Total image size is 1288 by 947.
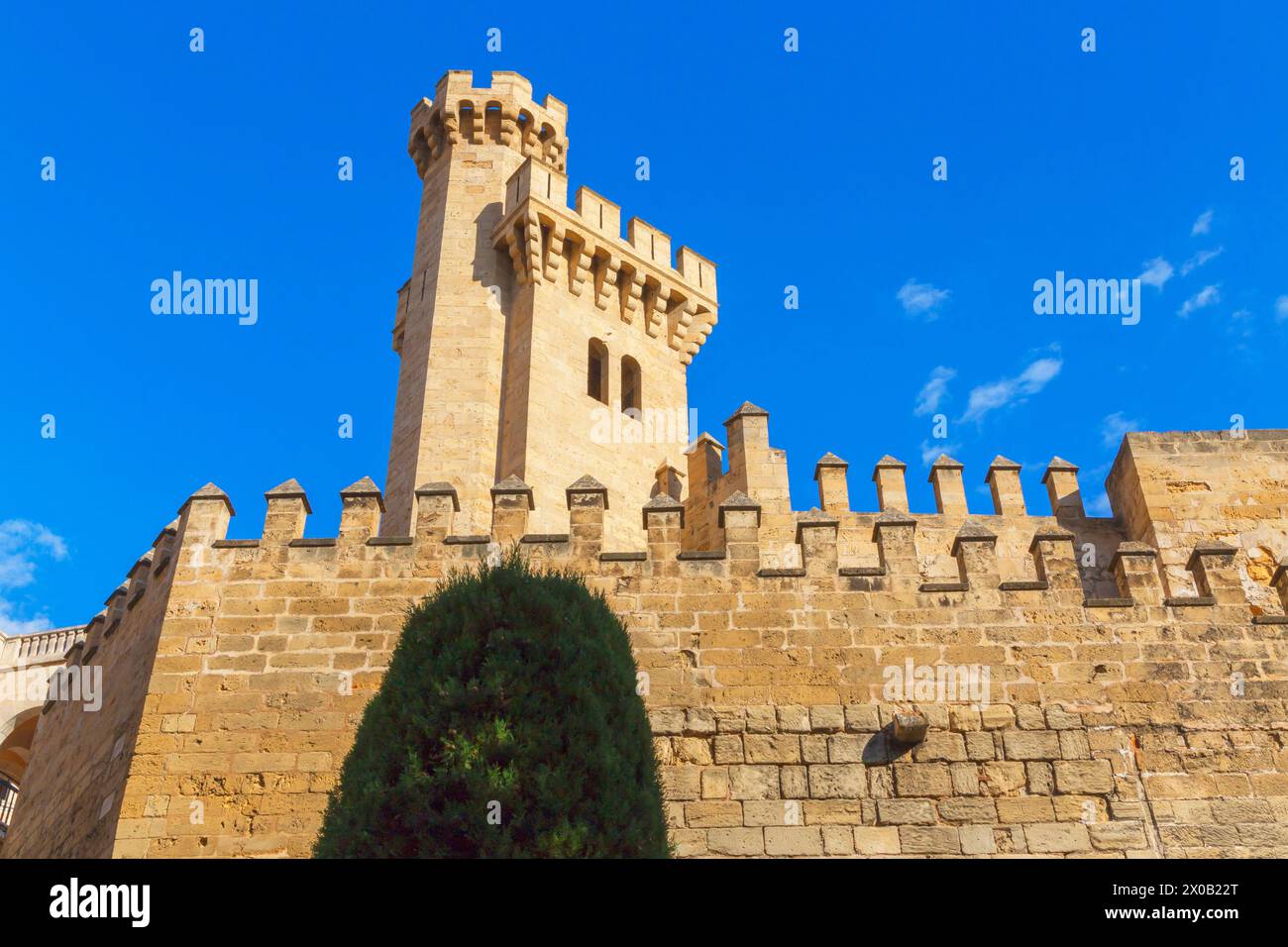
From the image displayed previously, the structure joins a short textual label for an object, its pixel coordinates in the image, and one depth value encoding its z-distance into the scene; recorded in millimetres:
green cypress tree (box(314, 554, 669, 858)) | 6898
